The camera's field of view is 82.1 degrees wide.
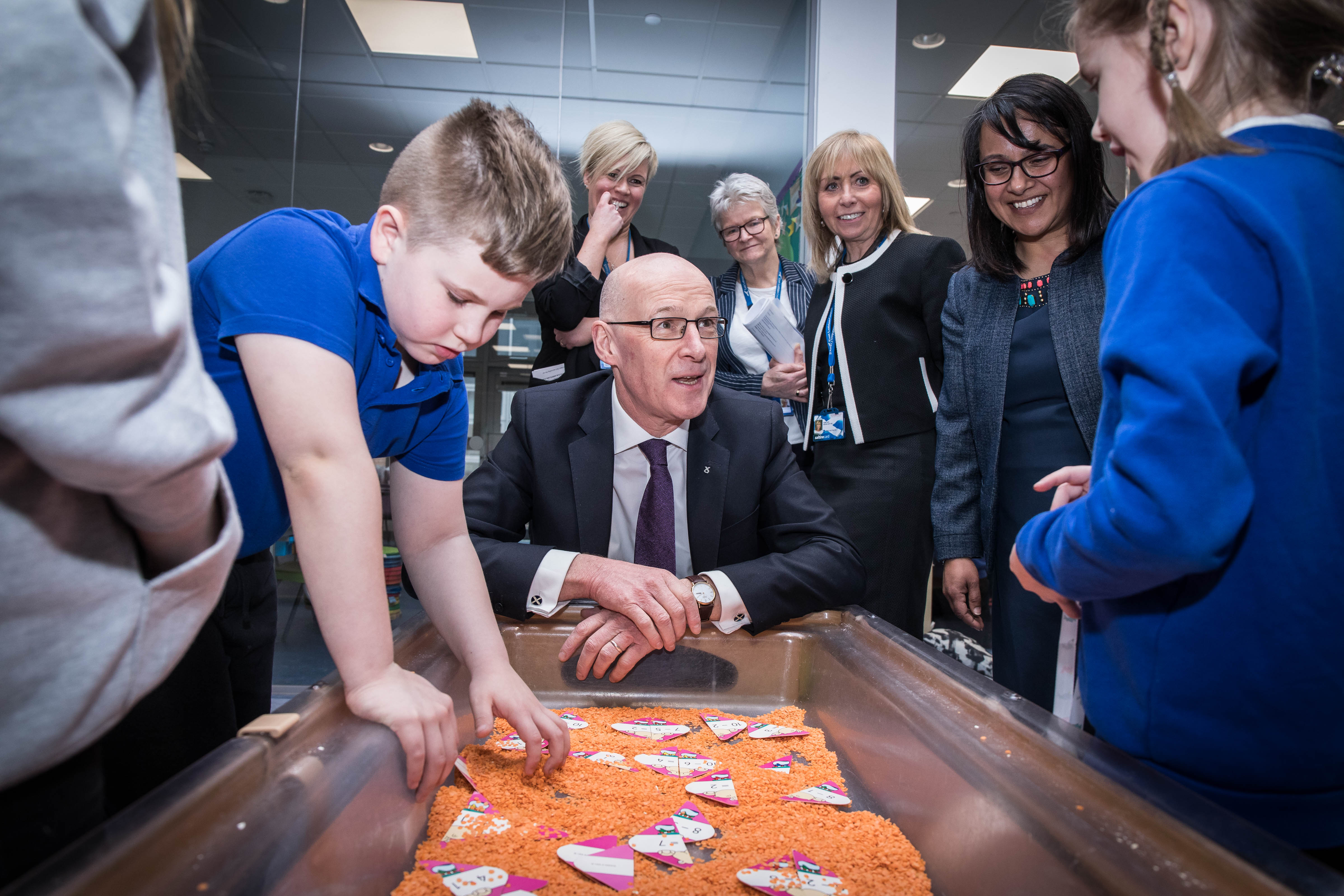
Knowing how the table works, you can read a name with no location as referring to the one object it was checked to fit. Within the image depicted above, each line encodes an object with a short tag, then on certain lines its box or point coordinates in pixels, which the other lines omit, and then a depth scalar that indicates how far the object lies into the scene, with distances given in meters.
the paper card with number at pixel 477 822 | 0.80
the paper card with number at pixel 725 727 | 1.06
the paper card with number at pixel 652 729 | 1.07
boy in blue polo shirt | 0.73
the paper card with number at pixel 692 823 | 0.80
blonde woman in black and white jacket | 1.92
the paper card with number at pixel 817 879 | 0.70
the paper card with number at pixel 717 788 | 0.88
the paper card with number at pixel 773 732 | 1.06
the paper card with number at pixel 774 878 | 0.69
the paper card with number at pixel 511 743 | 1.00
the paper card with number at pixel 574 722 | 1.08
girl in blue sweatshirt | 0.61
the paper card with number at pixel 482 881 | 0.69
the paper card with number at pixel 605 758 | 0.97
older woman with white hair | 2.37
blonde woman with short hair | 2.25
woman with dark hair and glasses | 1.47
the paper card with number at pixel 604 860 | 0.71
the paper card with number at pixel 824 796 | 0.88
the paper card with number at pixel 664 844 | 0.75
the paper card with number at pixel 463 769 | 0.89
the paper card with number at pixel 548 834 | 0.79
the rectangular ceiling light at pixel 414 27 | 3.92
